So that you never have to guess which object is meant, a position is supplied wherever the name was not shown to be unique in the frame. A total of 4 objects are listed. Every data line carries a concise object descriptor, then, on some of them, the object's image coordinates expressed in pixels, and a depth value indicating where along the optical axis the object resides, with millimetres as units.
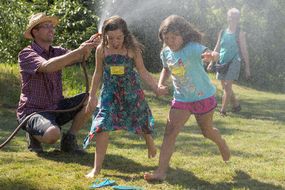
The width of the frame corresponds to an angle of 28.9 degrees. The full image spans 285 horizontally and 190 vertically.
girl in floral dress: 4758
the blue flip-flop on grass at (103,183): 4340
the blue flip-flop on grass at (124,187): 4286
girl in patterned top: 4691
